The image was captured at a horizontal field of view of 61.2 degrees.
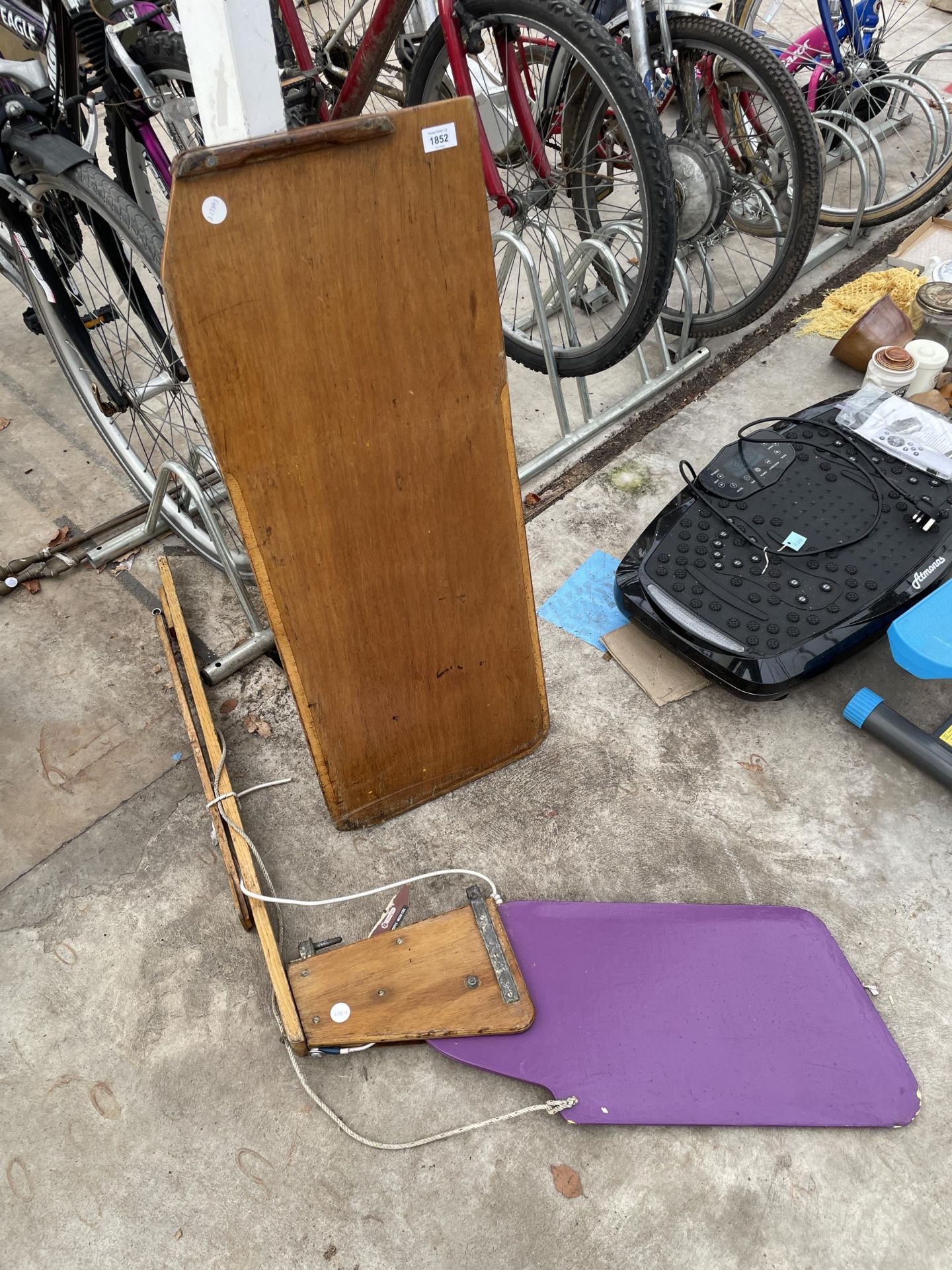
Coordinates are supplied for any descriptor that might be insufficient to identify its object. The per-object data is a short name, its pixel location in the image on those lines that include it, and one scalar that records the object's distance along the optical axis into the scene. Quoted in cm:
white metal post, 108
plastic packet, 206
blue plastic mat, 216
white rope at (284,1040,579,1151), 140
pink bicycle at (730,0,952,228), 322
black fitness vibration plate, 181
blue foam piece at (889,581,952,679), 167
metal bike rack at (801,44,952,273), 313
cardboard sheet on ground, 199
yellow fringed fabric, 293
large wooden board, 112
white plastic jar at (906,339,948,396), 243
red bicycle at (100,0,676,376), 199
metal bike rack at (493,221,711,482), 236
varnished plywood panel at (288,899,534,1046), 145
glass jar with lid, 262
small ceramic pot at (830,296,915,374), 267
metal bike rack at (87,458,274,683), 190
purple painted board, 141
